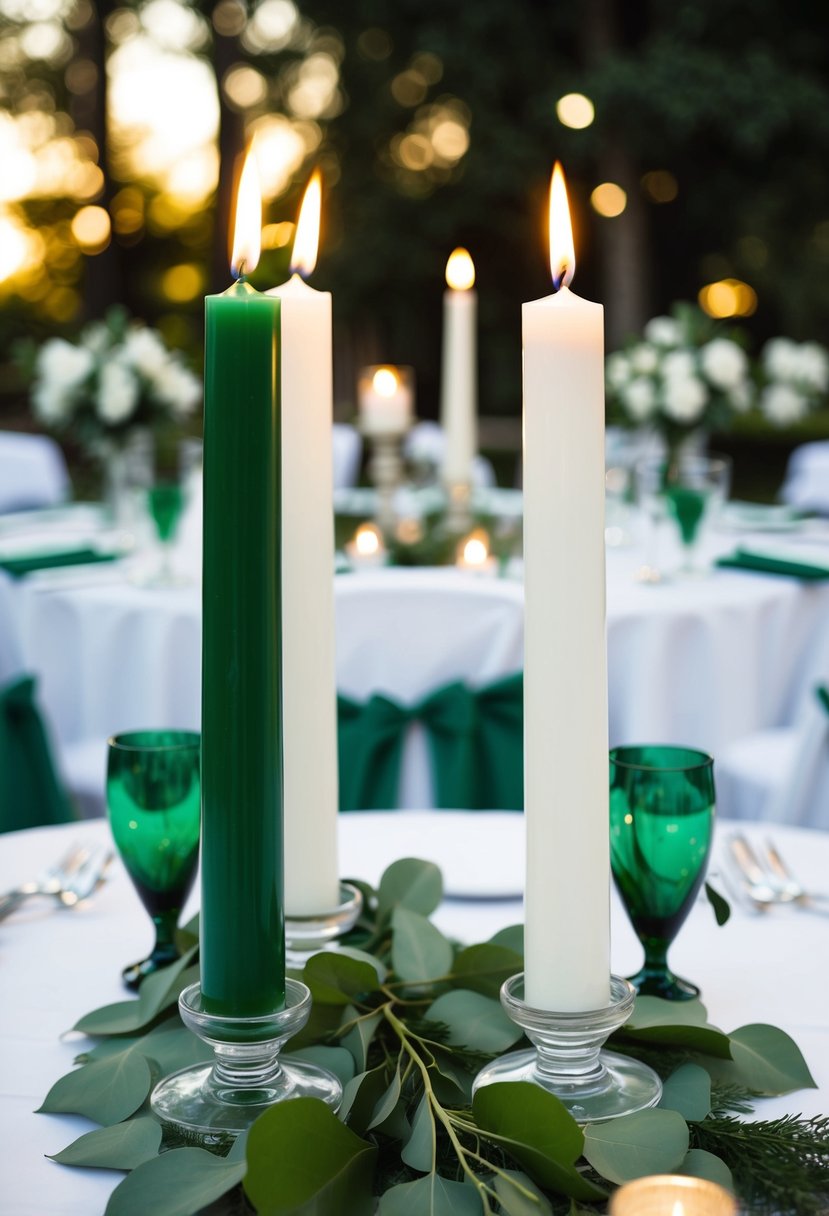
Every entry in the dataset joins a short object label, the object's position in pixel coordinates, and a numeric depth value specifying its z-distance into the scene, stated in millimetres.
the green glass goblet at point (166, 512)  2693
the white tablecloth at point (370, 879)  771
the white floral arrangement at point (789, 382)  4133
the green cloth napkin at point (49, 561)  2729
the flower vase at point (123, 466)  3131
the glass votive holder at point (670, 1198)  547
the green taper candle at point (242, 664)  680
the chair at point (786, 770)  2359
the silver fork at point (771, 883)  1141
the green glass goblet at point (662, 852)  949
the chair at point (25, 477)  4867
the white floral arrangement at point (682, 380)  3430
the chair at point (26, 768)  2271
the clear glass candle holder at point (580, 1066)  714
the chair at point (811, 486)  5211
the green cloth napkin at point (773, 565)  2645
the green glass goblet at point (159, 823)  1014
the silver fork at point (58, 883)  1146
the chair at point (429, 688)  2229
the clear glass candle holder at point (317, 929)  886
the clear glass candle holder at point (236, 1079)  706
